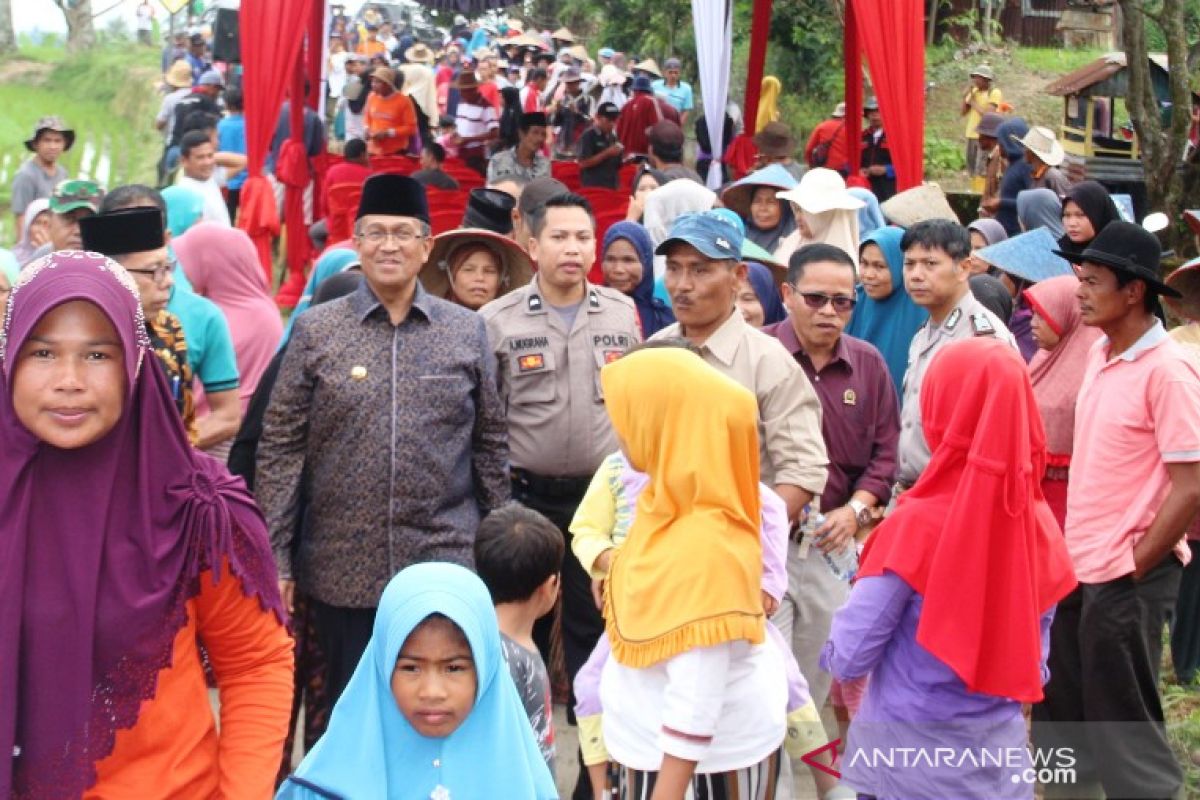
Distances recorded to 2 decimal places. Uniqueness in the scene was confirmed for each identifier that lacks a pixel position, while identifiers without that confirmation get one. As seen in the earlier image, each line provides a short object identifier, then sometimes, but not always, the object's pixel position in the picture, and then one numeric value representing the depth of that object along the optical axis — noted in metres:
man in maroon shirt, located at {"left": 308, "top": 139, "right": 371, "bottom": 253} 11.02
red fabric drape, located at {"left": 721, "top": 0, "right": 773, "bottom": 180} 14.46
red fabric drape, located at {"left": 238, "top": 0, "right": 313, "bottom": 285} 10.66
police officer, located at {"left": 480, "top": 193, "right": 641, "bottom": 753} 4.91
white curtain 13.41
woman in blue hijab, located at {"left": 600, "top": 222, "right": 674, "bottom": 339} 6.32
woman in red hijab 3.20
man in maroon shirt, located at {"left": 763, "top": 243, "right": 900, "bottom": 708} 4.81
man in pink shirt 4.38
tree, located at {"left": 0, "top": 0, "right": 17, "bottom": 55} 35.22
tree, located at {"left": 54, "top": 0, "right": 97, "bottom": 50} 36.56
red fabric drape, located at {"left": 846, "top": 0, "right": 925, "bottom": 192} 9.64
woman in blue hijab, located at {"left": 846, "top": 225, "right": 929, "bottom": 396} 5.93
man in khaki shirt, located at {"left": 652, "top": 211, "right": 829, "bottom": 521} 4.23
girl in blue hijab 2.67
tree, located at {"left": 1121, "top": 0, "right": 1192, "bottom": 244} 11.02
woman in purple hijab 2.37
